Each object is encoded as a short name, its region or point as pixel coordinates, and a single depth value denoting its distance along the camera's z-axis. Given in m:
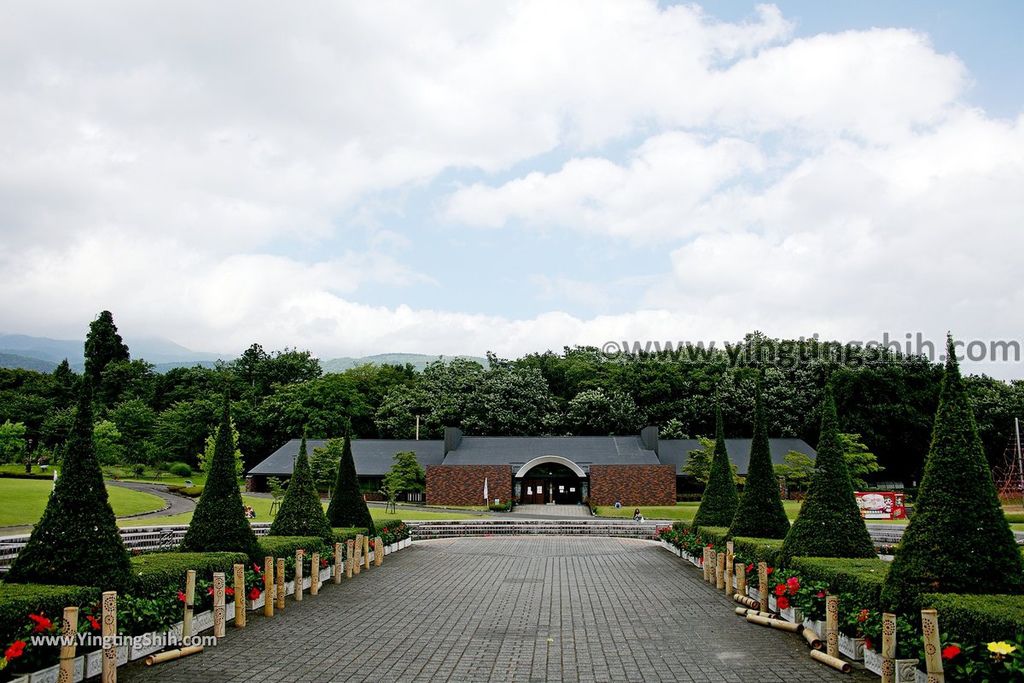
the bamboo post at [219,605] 11.74
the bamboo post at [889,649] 8.81
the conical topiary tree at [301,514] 20.53
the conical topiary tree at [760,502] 19.80
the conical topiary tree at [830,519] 14.58
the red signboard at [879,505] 40.38
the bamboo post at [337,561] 18.89
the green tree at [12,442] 56.22
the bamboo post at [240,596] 12.77
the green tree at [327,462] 51.03
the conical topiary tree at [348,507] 25.52
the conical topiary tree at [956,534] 9.70
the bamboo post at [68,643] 8.12
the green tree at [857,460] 45.91
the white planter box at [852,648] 10.50
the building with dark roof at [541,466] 52.31
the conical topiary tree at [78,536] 10.33
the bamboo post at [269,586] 13.88
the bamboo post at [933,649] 7.90
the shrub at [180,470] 65.06
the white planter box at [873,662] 9.73
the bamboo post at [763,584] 14.16
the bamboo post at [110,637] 8.88
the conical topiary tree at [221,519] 15.23
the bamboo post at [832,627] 10.37
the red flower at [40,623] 8.39
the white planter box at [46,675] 8.12
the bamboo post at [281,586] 14.70
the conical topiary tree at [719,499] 25.00
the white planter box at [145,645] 10.34
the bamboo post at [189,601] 11.29
